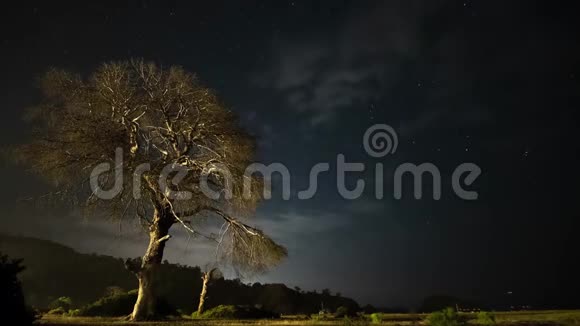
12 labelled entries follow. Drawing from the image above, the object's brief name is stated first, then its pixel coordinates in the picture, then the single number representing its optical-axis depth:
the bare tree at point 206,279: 24.60
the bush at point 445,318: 12.11
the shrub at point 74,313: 23.86
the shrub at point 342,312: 23.67
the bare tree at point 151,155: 19.28
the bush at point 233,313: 22.95
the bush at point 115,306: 24.06
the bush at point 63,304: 35.06
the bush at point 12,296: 7.84
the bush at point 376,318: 16.54
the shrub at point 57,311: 26.49
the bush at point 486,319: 14.00
